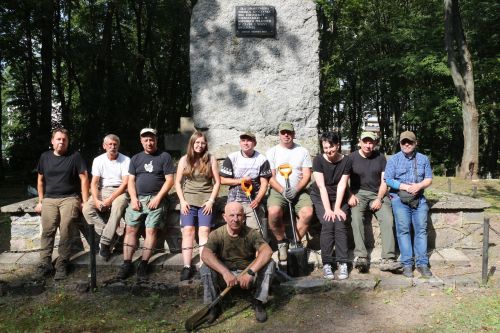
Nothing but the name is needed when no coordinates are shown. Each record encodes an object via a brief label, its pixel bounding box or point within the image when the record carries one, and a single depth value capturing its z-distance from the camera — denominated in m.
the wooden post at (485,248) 4.37
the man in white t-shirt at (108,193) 4.98
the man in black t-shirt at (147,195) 4.86
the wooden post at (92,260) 4.45
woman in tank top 4.81
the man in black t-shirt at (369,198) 4.78
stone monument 6.47
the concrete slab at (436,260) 5.00
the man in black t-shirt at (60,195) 4.91
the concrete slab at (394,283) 4.42
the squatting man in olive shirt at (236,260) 3.86
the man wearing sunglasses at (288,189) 4.88
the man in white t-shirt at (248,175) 4.94
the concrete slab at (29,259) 5.31
